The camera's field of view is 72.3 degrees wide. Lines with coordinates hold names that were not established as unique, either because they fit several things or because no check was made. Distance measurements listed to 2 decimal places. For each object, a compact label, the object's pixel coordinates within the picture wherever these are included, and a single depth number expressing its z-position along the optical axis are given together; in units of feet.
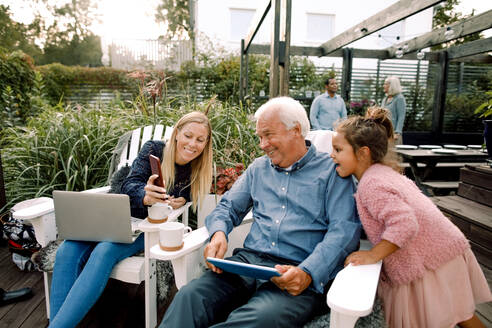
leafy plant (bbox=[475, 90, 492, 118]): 8.75
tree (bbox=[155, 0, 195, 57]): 57.82
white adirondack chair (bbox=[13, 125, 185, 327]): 5.24
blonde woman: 4.82
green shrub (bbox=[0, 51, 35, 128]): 12.89
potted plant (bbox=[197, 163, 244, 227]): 6.92
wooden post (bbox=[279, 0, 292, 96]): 7.80
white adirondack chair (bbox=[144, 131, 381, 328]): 2.97
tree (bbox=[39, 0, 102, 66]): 64.08
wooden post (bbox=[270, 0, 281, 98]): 8.56
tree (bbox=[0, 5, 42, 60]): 47.81
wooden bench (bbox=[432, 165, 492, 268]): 8.00
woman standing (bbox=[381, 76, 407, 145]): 16.66
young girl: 3.98
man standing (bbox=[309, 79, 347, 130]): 17.26
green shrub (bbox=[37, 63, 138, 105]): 24.91
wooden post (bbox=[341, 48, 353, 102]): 24.87
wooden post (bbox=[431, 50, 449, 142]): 25.40
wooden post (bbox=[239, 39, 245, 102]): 18.84
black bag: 7.17
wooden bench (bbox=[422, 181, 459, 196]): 14.30
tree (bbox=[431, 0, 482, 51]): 33.01
